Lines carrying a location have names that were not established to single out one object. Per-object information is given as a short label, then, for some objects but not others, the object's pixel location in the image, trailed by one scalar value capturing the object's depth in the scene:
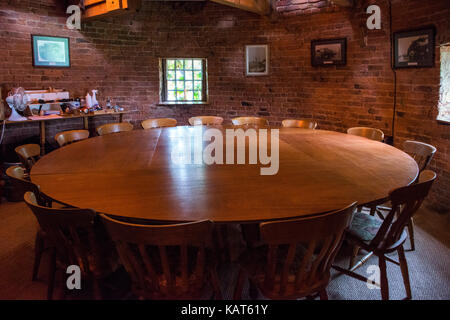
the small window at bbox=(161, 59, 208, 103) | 7.42
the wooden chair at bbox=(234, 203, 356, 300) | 1.77
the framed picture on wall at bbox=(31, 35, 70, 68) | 5.84
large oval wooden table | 2.05
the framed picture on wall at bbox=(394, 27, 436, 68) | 4.34
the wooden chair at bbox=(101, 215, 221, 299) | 1.75
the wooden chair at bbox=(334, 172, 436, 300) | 2.19
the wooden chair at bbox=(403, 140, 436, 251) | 3.24
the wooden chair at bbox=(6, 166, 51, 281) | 2.43
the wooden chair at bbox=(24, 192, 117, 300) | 1.97
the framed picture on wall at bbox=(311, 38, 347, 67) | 5.84
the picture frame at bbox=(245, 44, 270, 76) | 6.88
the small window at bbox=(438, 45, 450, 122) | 4.11
